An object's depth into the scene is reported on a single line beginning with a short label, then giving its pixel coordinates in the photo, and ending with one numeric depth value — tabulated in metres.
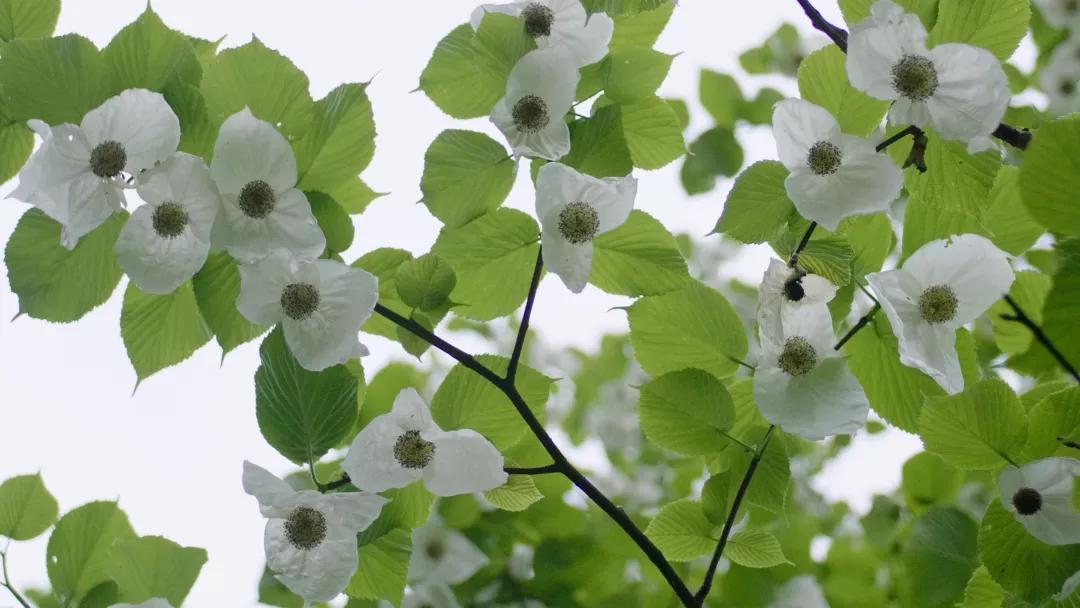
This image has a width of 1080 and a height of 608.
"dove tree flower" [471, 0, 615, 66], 1.80
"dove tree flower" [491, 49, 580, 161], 1.78
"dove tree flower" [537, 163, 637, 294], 1.77
